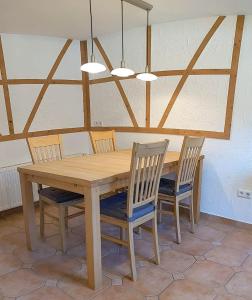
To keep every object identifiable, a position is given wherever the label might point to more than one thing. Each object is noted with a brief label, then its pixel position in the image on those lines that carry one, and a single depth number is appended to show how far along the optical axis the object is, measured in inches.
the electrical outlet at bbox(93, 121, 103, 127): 170.4
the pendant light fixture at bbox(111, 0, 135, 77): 103.3
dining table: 82.1
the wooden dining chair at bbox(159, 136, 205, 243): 108.1
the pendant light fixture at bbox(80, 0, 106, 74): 93.7
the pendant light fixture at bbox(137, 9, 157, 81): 112.2
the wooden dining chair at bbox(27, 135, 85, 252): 103.0
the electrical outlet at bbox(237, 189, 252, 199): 120.3
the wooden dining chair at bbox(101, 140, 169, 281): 84.5
